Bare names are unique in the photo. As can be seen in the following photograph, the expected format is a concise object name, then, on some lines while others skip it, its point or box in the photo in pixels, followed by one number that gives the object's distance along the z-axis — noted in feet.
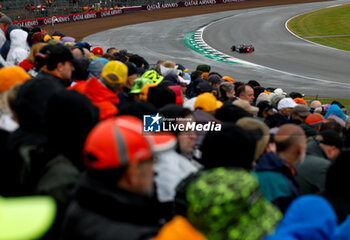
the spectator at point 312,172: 24.35
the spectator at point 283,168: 19.51
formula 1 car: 164.55
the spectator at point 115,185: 11.48
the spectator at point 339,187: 18.02
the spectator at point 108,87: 29.52
